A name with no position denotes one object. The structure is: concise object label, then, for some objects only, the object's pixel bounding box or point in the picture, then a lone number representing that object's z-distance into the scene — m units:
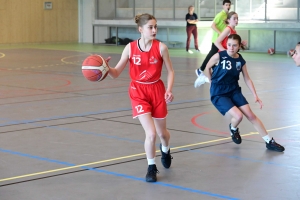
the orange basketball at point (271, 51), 30.58
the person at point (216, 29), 16.90
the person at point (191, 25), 33.11
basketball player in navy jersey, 9.36
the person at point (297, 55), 6.58
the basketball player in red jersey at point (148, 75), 7.69
